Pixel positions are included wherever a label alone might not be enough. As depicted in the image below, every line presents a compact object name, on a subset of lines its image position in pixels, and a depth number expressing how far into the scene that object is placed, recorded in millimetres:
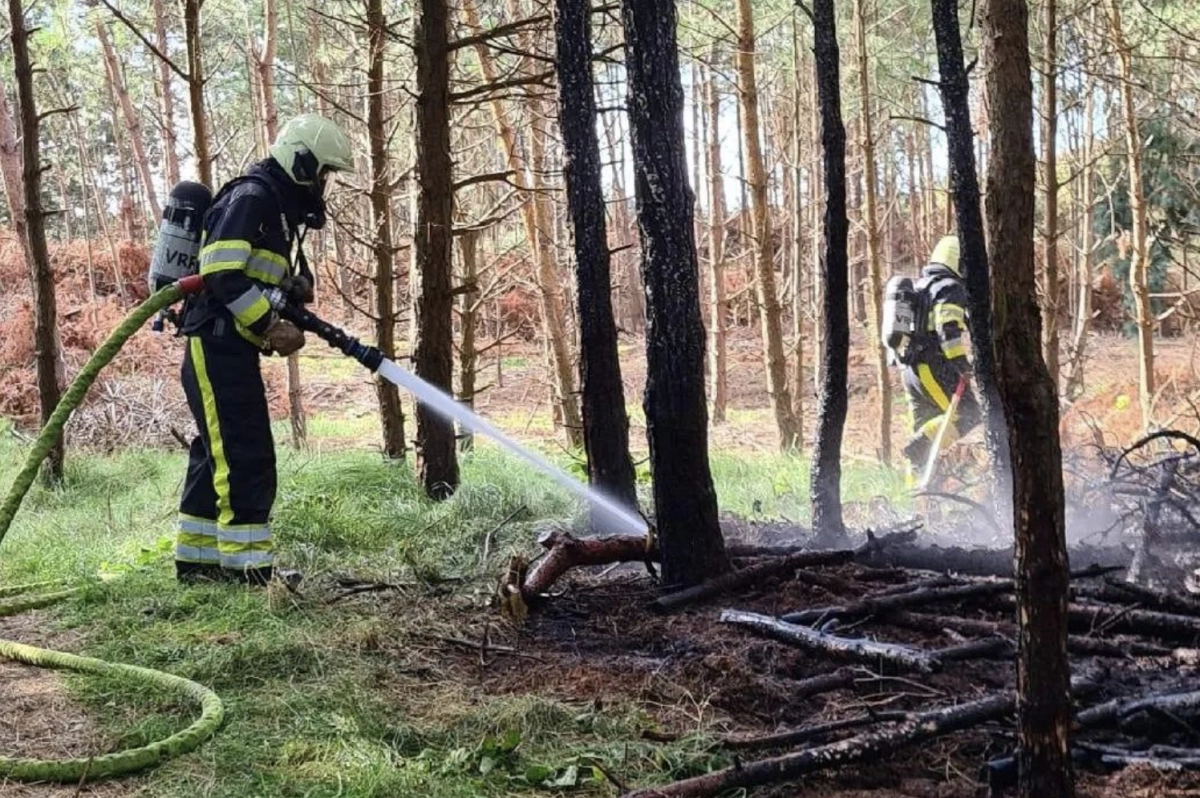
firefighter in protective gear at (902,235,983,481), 9109
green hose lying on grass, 3221
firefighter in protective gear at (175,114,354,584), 5312
